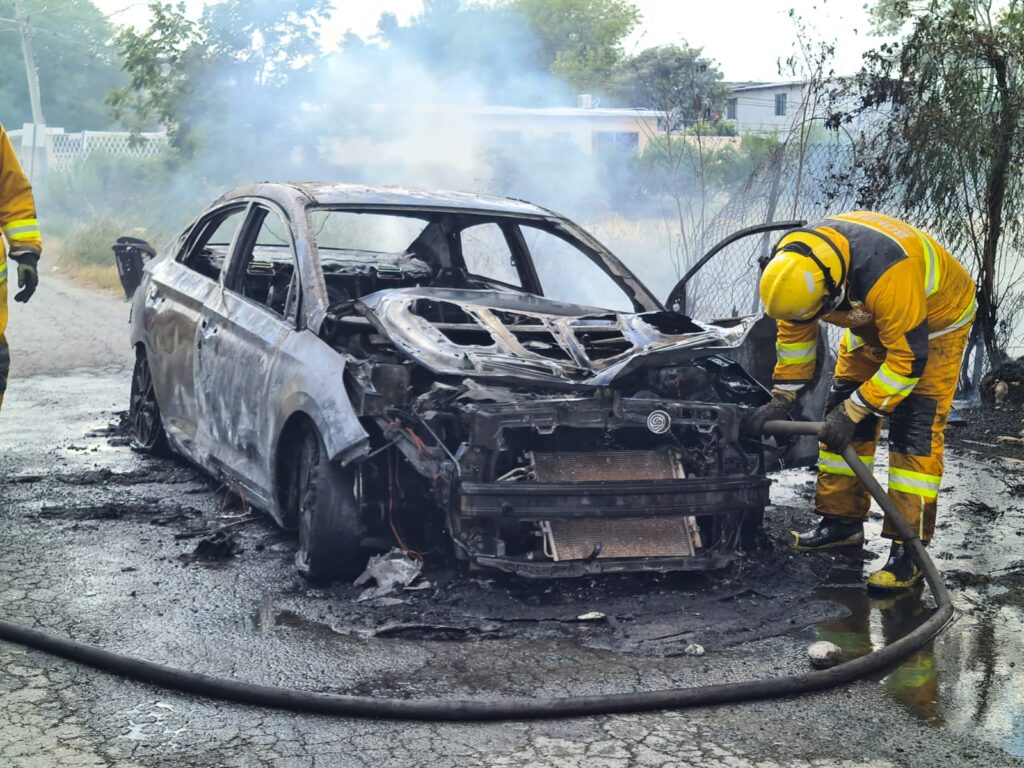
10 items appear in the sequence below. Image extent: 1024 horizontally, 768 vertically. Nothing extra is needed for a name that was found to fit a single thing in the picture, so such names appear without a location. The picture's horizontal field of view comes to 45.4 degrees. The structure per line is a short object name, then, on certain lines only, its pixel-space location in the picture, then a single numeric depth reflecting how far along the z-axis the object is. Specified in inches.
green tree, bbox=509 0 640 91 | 1459.2
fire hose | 142.1
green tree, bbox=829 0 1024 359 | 347.3
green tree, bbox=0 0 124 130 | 1731.1
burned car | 183.8
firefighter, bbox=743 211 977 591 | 196.5
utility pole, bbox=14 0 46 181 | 1300.9
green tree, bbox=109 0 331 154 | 794.2
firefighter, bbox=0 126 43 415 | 253.1
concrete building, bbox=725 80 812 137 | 1250.0
